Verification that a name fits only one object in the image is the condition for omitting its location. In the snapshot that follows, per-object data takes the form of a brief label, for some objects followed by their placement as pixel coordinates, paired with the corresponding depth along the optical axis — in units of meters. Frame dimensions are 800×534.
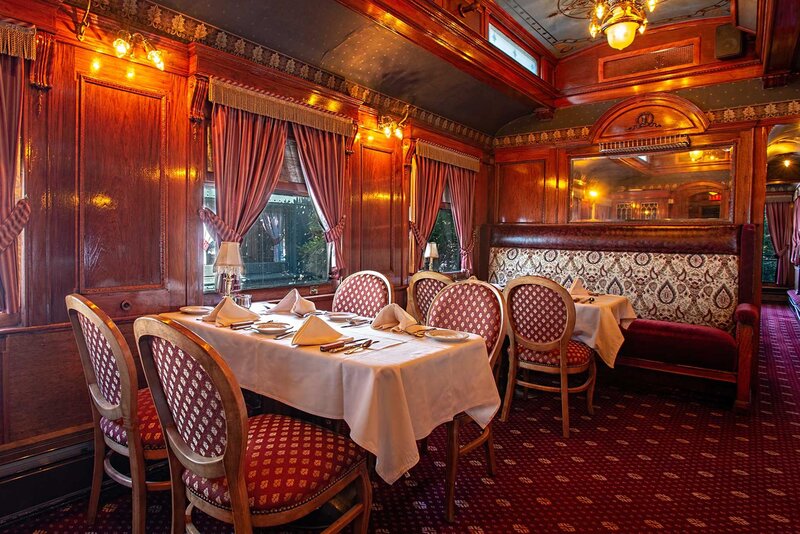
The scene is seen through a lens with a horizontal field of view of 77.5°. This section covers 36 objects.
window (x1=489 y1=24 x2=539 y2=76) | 5.06
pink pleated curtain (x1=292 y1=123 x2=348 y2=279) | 4.25
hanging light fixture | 3.47
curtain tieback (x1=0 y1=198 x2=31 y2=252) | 2.60
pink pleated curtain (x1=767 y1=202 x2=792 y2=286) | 12.47
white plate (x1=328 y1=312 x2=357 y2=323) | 3.01
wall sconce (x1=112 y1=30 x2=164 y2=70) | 2.94
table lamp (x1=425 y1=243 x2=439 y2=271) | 5.49
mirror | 5.25
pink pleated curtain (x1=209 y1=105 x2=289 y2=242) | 3.56
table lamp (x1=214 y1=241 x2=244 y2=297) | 3.17
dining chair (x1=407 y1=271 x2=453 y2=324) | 4.21
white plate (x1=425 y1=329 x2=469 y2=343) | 2.40
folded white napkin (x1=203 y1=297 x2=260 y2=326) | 2.86
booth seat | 4.38
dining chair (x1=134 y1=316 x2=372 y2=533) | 1.48
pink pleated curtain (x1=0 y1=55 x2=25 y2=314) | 2.61
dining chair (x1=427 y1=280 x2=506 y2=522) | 2.70
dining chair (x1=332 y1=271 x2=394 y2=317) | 3.62
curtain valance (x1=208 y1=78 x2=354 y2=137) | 3.52
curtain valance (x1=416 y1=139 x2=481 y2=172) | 5.55
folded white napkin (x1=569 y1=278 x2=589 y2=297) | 4.57
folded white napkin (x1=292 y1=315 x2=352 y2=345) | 2.33
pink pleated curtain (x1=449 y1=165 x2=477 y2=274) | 6.13
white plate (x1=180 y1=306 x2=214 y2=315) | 3.20
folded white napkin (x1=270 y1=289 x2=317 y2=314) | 3.27
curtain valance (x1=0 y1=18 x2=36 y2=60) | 2.57
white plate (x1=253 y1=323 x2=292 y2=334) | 2.58
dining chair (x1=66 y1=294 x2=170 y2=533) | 1.86
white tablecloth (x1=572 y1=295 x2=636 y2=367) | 4.00
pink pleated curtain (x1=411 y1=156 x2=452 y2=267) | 5.62
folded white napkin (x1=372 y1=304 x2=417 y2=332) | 2.66
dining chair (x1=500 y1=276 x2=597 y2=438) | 3.50
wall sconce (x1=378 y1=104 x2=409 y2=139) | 5.04
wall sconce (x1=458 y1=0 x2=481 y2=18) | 4.47
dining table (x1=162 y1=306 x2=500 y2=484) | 1.92
